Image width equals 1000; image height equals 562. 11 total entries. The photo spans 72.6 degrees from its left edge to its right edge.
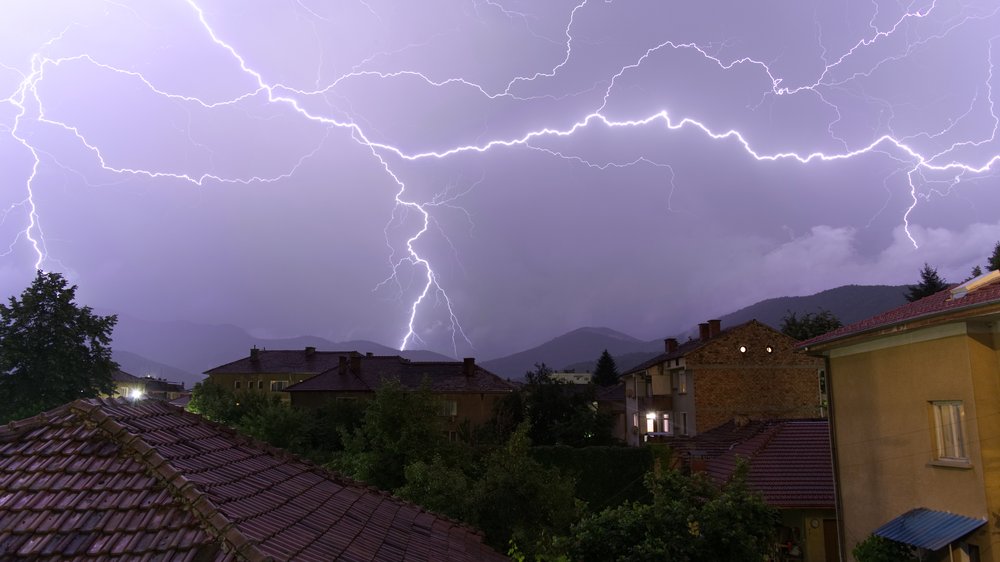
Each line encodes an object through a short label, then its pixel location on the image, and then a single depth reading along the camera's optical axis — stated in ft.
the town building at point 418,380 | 141.08
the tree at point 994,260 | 98.80
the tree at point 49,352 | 103.55
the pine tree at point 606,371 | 258.57
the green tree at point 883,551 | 33.91
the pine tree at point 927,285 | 138.00
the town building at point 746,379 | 113.09
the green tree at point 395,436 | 75.25
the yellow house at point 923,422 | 30.12
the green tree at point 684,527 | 25.49
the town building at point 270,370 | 197.57
